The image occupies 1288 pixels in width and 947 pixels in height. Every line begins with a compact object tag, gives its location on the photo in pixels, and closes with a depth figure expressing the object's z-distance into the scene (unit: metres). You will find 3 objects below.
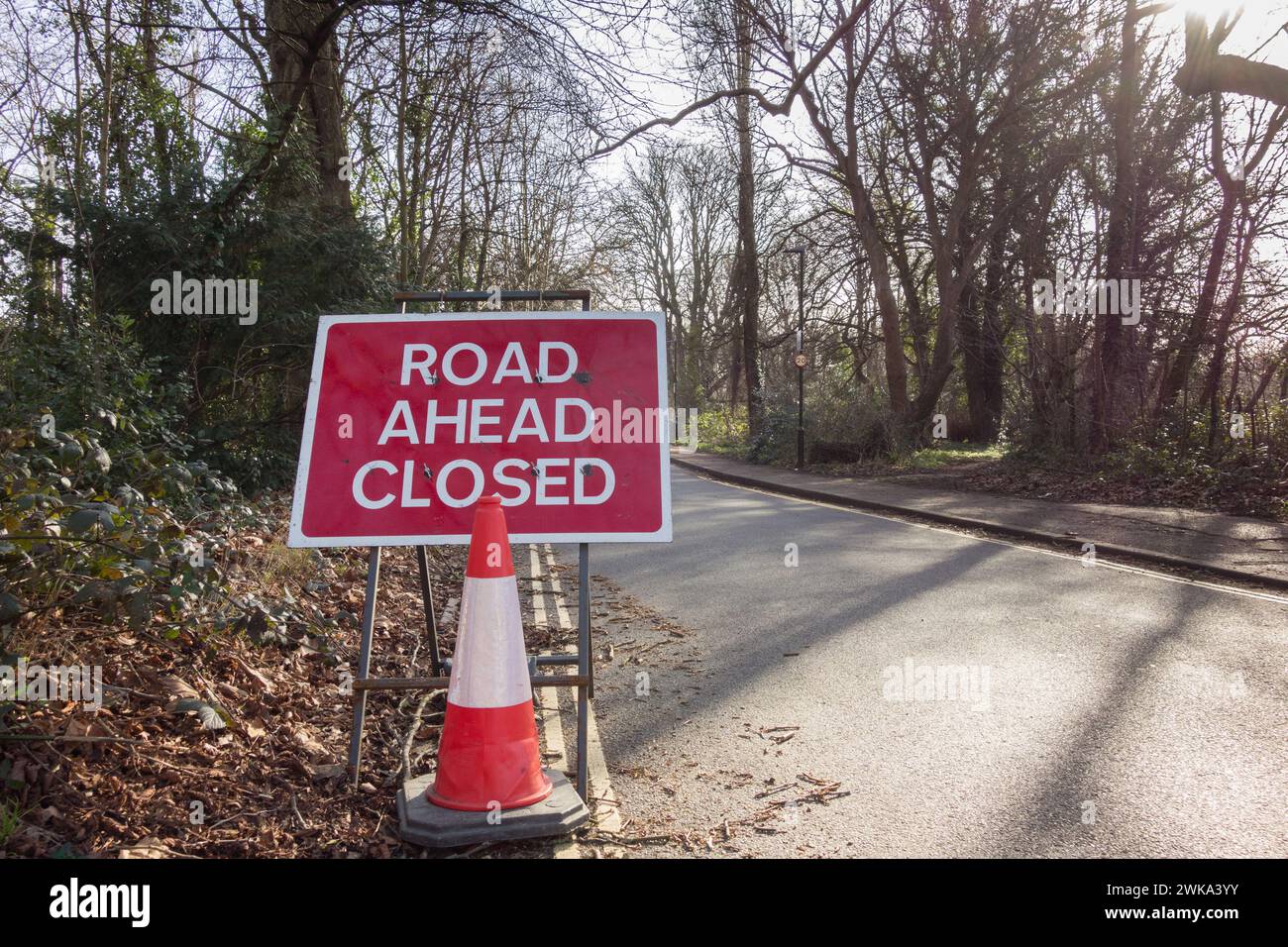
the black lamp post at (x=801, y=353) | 23.59
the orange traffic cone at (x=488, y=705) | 3.47
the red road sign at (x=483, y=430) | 4.20
